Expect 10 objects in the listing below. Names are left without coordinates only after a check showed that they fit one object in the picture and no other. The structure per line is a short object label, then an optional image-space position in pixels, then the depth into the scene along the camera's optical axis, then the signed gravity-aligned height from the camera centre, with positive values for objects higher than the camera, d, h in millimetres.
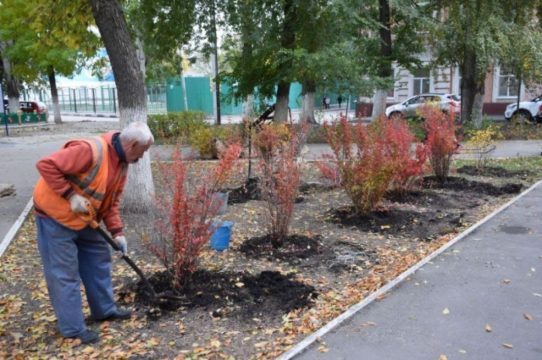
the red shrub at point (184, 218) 4270 -991
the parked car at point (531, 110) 23594 -806
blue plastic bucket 5840 -1538
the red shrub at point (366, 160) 6594 -839
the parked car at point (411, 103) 26094 -448
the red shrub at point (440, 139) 9039 -765
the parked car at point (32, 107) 34688 -374
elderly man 3418 -694
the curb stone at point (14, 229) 6170 -1650
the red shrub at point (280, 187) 5652 -971
